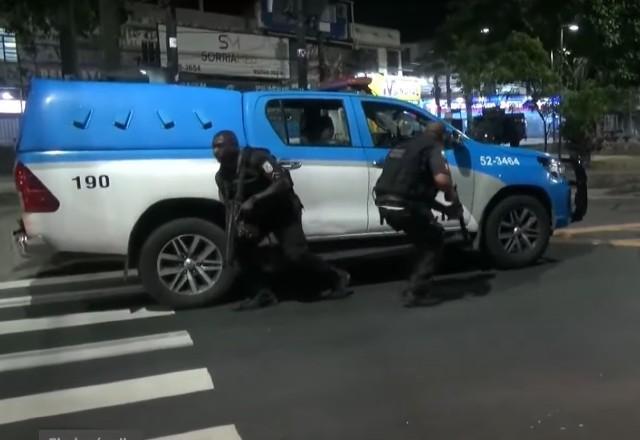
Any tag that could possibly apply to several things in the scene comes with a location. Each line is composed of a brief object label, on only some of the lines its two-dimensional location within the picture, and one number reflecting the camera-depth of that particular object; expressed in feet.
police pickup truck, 21.98
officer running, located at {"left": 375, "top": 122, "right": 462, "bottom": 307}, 21.71
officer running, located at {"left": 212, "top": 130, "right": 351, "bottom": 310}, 21.52
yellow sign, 110.01
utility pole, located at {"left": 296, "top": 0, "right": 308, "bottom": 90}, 42.91
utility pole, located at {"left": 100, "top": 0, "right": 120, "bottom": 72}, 42.47
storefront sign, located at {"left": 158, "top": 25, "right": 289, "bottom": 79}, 85.05
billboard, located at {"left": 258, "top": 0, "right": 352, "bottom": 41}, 92.07
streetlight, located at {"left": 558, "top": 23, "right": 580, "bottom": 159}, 76.54
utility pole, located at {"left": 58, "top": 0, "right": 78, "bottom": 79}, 44.50
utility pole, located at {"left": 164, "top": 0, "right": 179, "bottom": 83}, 51.42
